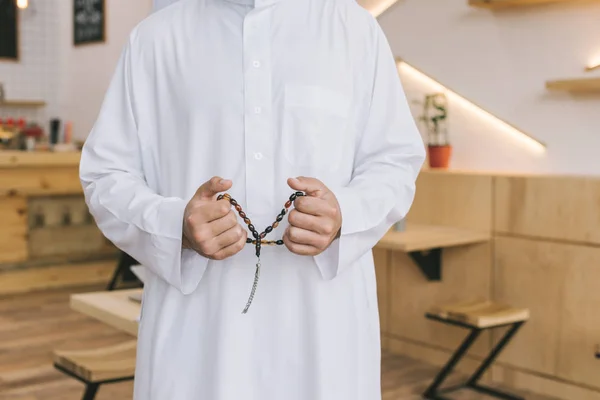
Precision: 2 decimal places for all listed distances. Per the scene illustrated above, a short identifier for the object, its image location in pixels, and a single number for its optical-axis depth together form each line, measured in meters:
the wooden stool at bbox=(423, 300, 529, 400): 3.60
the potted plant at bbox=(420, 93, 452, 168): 4.32
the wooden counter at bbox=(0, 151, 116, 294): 5.78
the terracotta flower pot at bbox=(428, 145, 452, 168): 4.31
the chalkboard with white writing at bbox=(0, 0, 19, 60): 7.09
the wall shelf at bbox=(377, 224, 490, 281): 3.75
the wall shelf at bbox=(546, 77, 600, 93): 3.60
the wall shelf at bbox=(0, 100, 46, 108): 6.99
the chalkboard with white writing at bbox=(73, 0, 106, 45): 6.88
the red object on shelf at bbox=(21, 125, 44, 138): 6.61
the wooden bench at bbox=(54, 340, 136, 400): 2.68
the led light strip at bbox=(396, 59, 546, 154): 3.98
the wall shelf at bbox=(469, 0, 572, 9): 3.83
